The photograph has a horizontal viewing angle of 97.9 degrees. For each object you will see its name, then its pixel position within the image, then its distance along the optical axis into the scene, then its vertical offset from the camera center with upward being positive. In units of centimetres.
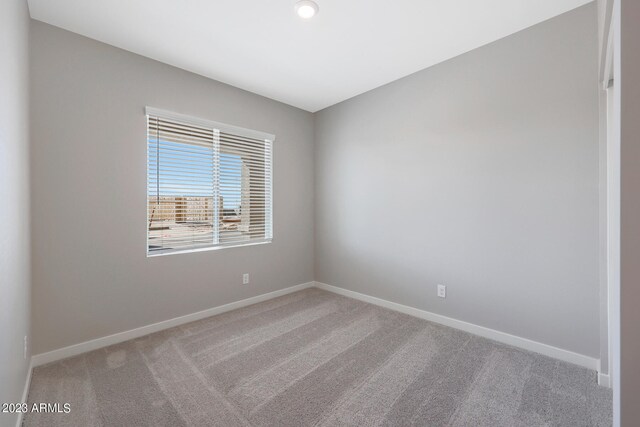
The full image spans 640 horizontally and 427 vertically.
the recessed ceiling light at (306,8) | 198 +149
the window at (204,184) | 275 +33
